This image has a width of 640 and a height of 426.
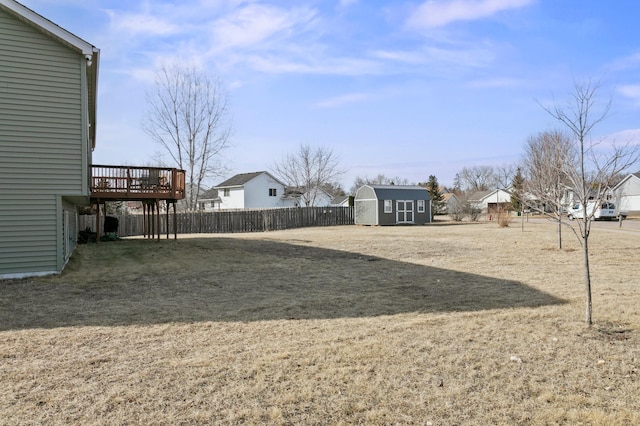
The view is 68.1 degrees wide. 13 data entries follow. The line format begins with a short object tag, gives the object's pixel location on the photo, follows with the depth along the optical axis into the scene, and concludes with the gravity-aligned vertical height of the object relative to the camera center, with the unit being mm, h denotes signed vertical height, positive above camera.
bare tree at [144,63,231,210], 35522 +5106
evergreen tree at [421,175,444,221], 53656 +2755
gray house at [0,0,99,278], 10242 +1847
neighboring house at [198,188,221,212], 54947 +1924
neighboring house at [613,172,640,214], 51906 +2229
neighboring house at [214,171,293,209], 50812 +2723
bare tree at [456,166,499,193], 80938 +6389
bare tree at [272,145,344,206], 47594 +3732
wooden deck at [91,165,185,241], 14758 +1081
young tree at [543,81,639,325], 6070 +438
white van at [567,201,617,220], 37781 +176
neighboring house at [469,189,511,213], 65275 +2599
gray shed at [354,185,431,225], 34156 +782
